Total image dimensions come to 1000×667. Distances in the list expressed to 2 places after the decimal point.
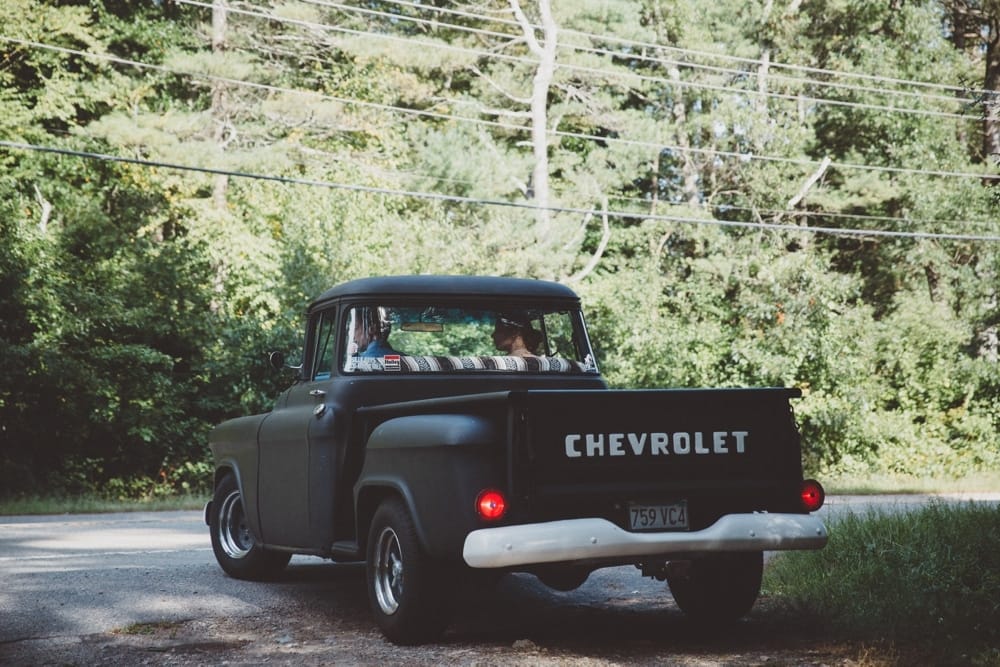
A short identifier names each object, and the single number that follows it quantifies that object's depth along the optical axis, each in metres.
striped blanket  8.02
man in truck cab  8.07
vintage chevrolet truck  6.23
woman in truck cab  8.42
